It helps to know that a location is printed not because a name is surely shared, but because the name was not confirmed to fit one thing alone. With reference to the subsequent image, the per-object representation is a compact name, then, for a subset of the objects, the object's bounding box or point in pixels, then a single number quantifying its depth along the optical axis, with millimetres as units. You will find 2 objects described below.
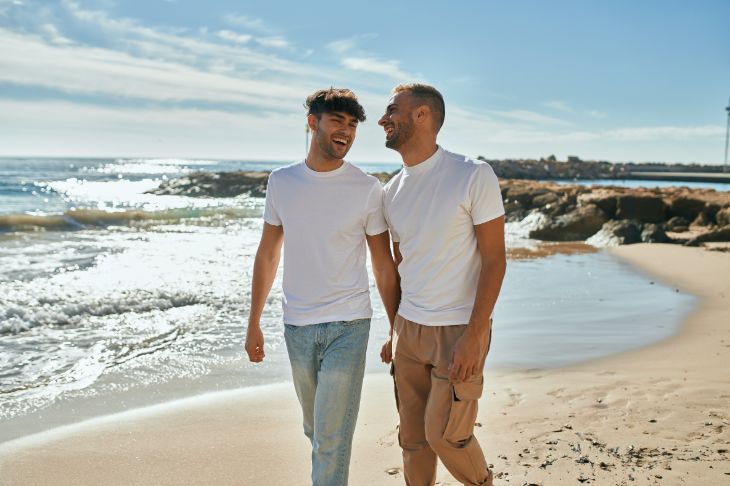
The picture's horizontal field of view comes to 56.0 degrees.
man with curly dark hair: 3092
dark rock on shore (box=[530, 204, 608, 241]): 19906
